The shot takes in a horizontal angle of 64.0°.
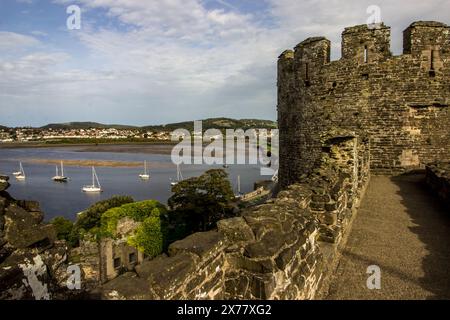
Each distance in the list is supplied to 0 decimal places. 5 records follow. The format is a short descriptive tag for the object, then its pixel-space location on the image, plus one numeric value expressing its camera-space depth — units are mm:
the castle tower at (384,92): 10875
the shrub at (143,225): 25500
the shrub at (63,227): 29091
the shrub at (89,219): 28453
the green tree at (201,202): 27109
